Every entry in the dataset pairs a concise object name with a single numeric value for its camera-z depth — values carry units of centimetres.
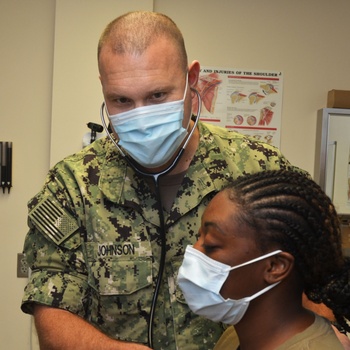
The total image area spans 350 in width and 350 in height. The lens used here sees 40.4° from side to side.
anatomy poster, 258
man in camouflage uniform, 119
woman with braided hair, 95
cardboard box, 251
